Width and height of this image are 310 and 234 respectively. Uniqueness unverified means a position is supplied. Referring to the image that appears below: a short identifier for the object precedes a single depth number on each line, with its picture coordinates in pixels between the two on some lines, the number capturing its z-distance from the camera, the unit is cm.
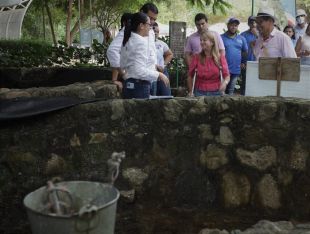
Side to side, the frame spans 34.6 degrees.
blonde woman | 579
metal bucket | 293
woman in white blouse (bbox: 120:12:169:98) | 504
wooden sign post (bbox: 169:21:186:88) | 903
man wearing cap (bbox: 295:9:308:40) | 890
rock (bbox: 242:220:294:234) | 402
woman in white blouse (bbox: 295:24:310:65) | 721
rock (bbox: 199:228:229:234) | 426
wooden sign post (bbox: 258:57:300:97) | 452
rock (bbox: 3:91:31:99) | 496
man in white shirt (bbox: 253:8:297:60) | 537
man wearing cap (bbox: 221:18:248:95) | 759
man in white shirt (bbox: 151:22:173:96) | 662
